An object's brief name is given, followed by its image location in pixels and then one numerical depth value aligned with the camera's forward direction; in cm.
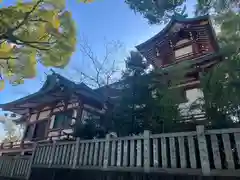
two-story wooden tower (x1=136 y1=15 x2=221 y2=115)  876
